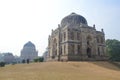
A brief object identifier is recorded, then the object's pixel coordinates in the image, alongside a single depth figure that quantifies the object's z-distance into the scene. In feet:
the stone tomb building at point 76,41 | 67.70
